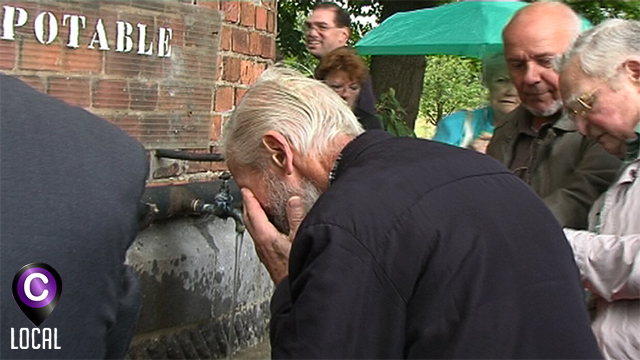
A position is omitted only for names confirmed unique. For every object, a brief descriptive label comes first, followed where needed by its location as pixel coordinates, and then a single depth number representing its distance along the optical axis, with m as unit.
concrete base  3.54
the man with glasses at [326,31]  5.04
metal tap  3.56
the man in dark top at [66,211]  1.12
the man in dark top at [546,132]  2.67
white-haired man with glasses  2.22
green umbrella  5.34
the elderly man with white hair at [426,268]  1.52
